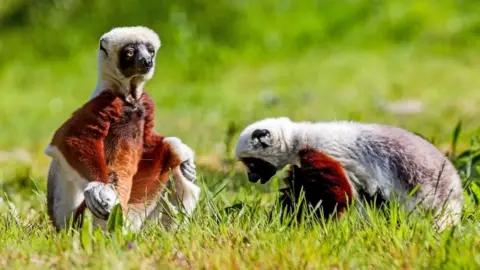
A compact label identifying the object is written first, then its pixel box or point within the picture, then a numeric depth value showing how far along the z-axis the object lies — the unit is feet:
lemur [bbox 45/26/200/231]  36.04
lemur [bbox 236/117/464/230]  38.47
